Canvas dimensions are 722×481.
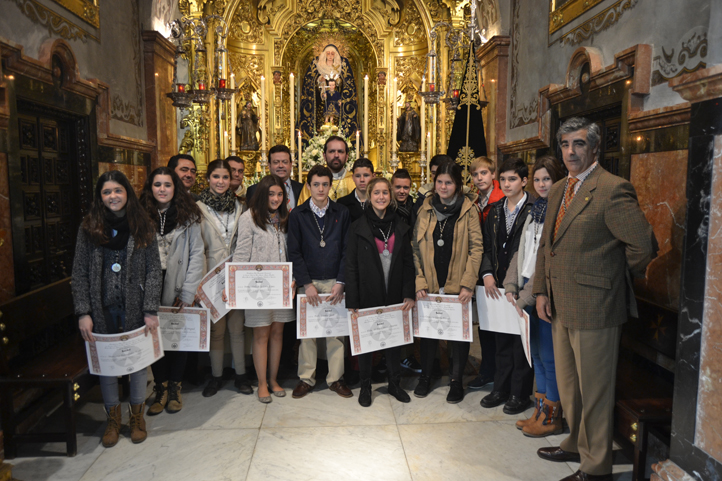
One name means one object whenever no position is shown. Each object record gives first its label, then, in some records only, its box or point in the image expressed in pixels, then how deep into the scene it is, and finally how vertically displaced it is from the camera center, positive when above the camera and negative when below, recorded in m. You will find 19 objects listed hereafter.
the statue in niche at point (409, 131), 8.26 +1.18
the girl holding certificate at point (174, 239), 3.22 -0.26
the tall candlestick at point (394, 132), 5.48 +0.81
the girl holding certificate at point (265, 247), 3.44 -0.32
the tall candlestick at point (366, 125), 5.82 +0.90
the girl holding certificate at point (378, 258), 3.34 -0.39
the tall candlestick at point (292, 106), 5.38 +1.06
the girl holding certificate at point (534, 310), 2.98 -0.67
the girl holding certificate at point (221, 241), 3.53 -0.29
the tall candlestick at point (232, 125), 5.25 +0.86
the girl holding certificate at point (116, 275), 2.81 -0.44
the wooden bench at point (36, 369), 2.83 -1.03
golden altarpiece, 7.71 +2.31
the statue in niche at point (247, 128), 7.98 +1.18
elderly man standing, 2.29 -0.33
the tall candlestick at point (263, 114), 6.32 +1.31
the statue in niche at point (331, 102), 8.56 +1.74
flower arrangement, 5.60 +0.56
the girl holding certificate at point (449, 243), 3.36 -0.29
